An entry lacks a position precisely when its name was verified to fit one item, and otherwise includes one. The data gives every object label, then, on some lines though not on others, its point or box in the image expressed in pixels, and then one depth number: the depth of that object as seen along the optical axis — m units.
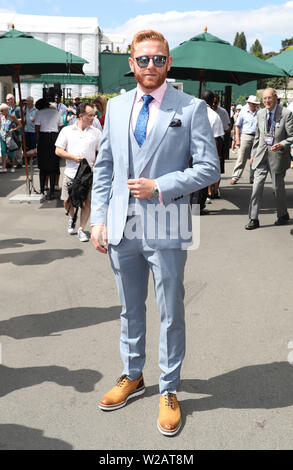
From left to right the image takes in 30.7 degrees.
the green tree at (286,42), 96.06
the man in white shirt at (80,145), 7.33
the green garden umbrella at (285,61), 9.34
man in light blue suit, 2.80
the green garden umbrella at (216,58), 9.09
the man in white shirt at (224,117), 11.41
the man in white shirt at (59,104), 14.58
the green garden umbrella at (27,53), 8.68
